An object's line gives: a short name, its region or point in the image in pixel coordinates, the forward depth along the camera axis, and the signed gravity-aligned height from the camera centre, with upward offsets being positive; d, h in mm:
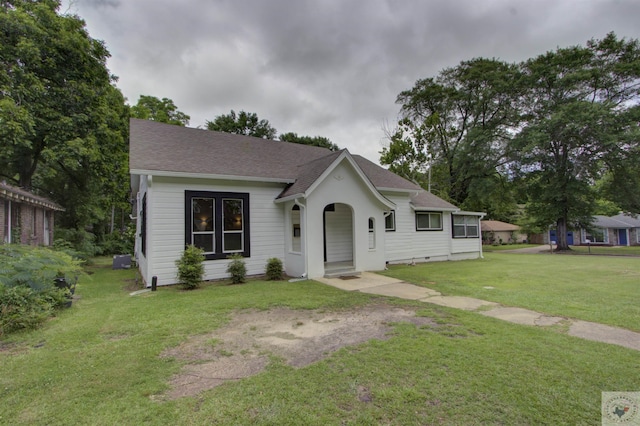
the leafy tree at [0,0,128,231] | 12818 +6334
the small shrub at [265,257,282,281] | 9773 -1361
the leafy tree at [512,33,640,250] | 22250 +7338
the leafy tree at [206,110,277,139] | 32562 +12030
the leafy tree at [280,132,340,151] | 34756 +10685
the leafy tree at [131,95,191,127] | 23638 +11302
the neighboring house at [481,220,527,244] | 39875 -1524
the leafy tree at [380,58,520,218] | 27016 +9276
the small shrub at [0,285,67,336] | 4828 -1280
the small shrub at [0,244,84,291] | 5523 -641
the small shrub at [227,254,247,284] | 9125 -1290
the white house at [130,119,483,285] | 8914 +857
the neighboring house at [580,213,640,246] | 34500 -1606
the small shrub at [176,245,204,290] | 8367 -1051
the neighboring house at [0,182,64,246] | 10789 +852
